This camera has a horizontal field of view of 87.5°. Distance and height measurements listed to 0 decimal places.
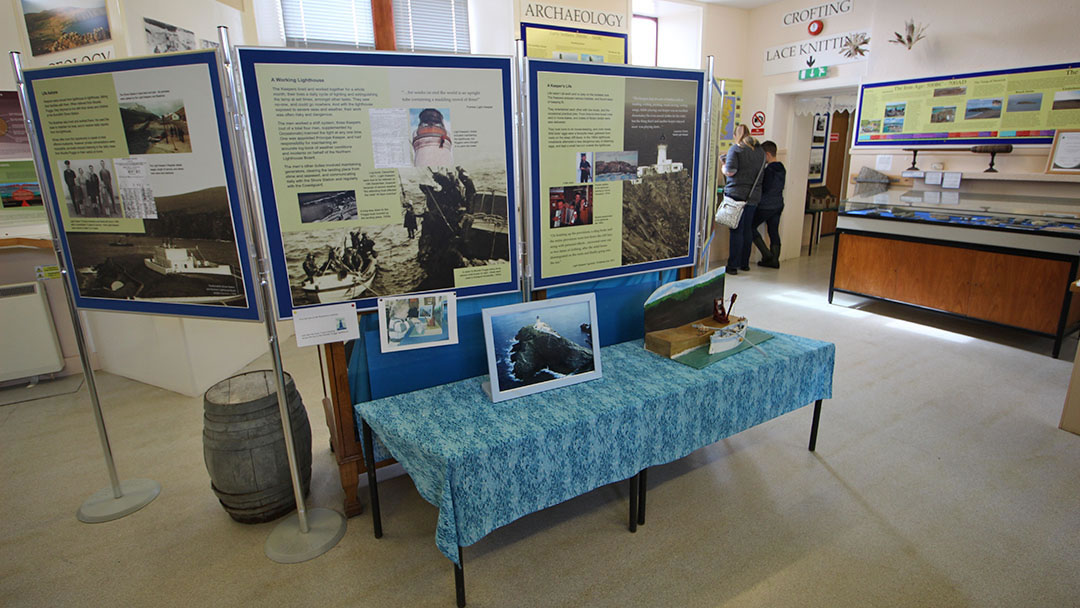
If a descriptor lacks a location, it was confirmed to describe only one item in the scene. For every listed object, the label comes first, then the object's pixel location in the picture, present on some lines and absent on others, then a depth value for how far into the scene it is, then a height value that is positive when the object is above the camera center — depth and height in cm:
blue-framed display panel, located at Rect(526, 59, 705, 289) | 219 +0
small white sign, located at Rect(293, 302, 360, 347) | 196 -53
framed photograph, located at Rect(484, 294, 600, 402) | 212 -68
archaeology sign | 499 +132
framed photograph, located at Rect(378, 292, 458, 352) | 210 -57
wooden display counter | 385 -94
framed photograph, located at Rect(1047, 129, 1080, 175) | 443 -2
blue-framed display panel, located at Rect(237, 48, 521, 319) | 181 +26
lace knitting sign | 579 +111
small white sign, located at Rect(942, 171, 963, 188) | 511 -23
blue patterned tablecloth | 178 -91
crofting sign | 586 +152
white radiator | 363 -97
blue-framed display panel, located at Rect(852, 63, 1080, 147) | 458 +12
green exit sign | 616 +90
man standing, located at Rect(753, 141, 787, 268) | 654 -52
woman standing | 637 -27
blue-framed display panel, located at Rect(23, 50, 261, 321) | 179 -3
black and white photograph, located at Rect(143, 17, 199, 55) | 333 +82
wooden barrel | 222 -106
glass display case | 396 -44
